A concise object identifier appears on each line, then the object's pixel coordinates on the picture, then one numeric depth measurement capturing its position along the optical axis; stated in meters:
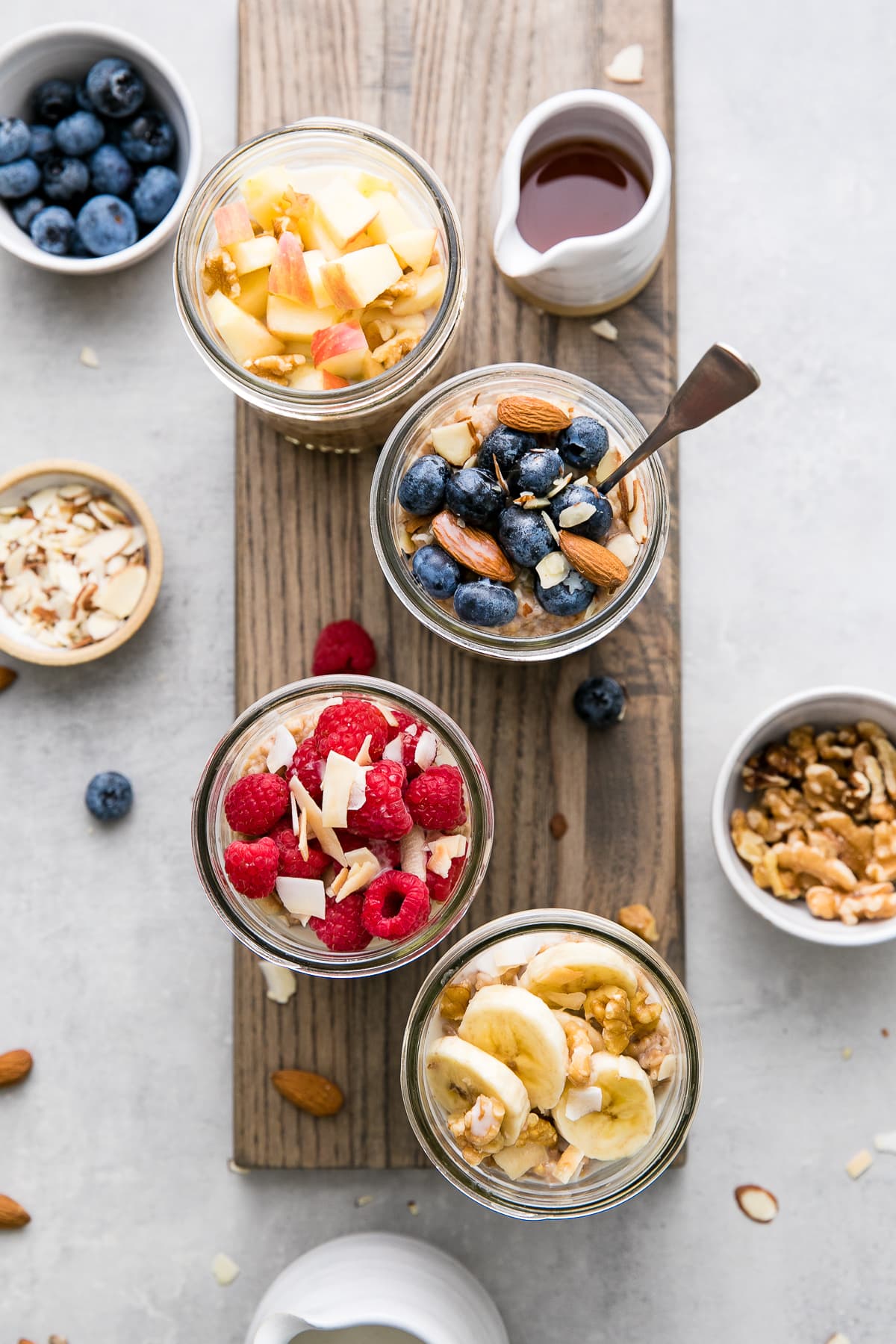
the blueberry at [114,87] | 0.73
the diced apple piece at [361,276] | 0.65
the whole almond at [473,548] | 0.65
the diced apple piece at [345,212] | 0.66
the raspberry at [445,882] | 0.65
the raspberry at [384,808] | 0.63
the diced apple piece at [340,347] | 0.65
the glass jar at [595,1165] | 0.65
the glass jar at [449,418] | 0.66
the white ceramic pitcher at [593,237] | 0.67
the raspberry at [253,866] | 0.64
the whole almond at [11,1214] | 0.75
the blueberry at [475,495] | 0.64
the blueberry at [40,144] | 0.73
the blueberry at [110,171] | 0.73
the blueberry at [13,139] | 0.73
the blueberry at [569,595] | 0.65
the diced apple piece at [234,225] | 0.66
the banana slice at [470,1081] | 0.64
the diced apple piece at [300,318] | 0.66
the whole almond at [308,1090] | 0.71
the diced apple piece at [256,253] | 0.66
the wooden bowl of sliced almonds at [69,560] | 0.73
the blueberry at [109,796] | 0.74
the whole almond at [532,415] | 0.65
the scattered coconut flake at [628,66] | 0.71
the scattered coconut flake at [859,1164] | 0.74
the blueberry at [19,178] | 0.73
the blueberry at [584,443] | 0.65
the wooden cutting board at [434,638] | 0.71
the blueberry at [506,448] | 0.65
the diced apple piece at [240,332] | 0.66
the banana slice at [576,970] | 0.65
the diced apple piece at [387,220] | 0.66
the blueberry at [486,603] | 0.64
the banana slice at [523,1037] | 0.64
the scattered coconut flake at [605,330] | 0.71
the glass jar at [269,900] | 0.66
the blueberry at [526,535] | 0.64
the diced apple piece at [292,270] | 0.65
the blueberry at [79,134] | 0.73
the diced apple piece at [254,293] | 0.67
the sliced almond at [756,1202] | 0.74
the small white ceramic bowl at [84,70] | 0.72
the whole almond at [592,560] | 0.64
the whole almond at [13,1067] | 0.75
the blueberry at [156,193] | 0.73
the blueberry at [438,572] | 0.65
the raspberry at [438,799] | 0.64
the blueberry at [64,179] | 0.73
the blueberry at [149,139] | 0.74
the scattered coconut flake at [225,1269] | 0.75
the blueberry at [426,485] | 0.65
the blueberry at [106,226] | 0.73
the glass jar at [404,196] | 0.66
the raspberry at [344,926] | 0.65
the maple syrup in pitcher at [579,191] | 0.70
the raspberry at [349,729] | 0.64
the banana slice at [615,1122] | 0.65
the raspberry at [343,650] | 0.70
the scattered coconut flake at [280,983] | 0.72
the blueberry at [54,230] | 0.73
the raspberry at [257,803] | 0.65
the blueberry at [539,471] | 0.64
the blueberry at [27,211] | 0.74
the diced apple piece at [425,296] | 0.66
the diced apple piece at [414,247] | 0.66
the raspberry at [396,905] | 0.63
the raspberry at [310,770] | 0.65
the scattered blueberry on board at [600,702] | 0.70
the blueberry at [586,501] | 0.64
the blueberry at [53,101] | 0.73
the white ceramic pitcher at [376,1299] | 0.67
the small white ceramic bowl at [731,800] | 0.70
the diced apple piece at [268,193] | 0.66
